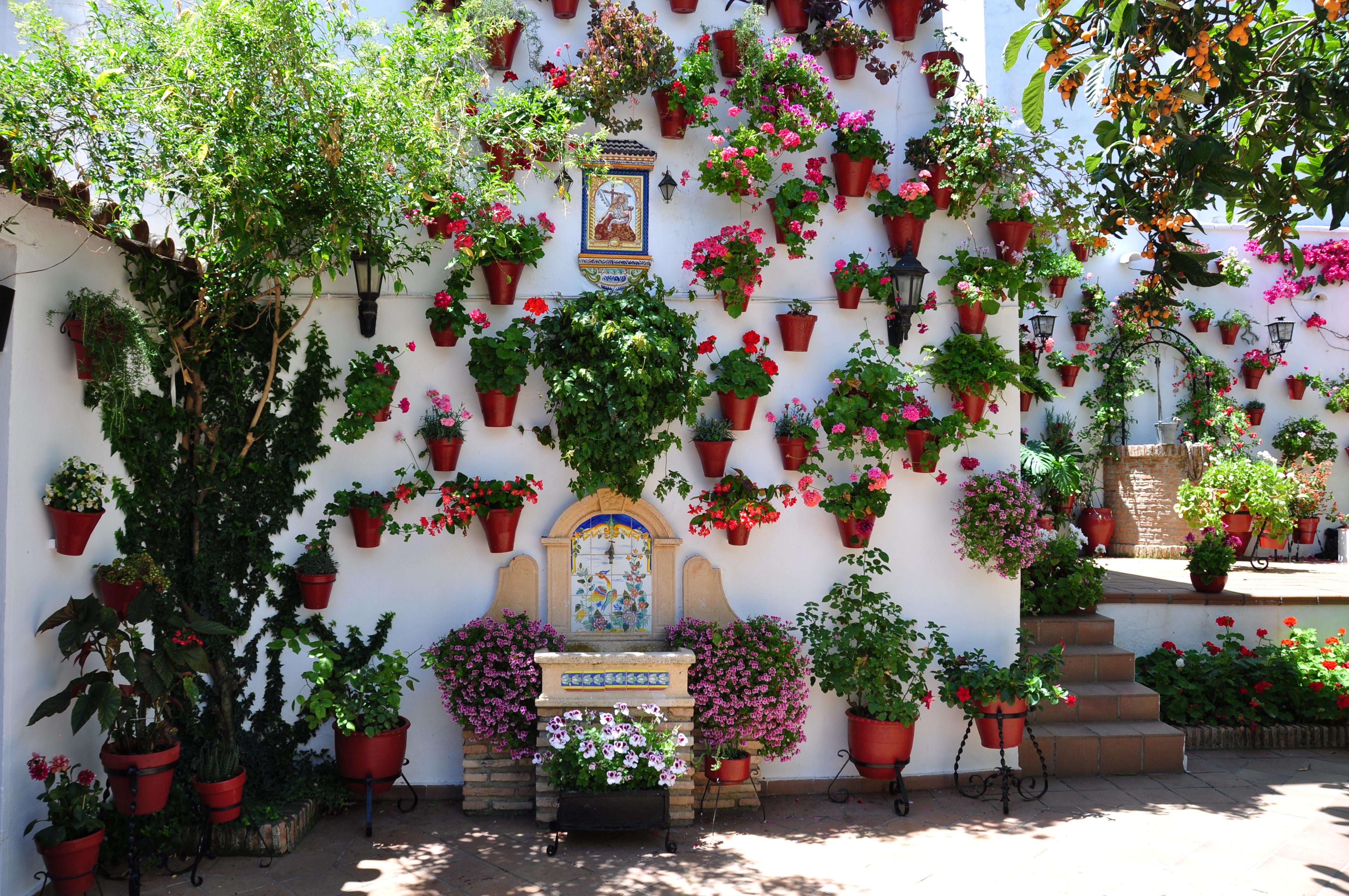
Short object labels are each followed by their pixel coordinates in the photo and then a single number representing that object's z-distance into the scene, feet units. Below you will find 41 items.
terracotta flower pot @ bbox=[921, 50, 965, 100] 20.27
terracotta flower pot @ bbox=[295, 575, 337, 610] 18.54
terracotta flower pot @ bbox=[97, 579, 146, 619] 15.64
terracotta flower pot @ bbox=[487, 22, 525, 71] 19.08
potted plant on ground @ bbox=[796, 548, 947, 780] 18.63
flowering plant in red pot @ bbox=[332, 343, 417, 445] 18.20
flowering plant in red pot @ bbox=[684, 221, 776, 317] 19.27
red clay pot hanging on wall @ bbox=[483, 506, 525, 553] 18.81
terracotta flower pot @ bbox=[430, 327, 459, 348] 19.07
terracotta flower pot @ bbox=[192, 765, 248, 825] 15.79
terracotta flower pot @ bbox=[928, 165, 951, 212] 20.08
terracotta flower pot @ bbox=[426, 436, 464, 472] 18.99
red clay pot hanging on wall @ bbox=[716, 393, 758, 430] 19.40
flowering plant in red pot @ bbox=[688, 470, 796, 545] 19.13
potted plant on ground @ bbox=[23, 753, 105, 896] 13.74
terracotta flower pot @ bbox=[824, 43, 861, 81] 20.21
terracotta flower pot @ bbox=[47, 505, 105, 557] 14.62
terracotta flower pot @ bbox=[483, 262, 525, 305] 18.99
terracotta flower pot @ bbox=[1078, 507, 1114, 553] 33.94
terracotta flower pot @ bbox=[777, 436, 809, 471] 19.61
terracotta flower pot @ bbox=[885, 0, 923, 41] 20.30
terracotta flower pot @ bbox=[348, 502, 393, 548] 18.78
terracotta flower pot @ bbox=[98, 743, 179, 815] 14.43
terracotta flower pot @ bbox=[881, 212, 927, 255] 20.08
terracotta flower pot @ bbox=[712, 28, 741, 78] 19.86
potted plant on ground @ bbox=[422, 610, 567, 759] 17.83
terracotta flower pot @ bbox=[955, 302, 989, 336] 20.20
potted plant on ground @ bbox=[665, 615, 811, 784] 18.22
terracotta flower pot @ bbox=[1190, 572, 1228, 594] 25.36
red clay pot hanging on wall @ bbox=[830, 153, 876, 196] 19.88
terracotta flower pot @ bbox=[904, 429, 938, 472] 19.56
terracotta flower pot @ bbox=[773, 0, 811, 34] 20.06
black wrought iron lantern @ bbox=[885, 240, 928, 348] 19.53
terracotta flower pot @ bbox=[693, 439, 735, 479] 19.24
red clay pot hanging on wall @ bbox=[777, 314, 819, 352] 19.79
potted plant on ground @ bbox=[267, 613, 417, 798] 17.31
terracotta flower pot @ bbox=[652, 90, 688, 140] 19.53
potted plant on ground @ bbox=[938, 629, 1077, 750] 18.65
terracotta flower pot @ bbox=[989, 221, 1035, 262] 20.16
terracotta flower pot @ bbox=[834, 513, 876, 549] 19.57
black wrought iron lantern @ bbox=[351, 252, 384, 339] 18.40
